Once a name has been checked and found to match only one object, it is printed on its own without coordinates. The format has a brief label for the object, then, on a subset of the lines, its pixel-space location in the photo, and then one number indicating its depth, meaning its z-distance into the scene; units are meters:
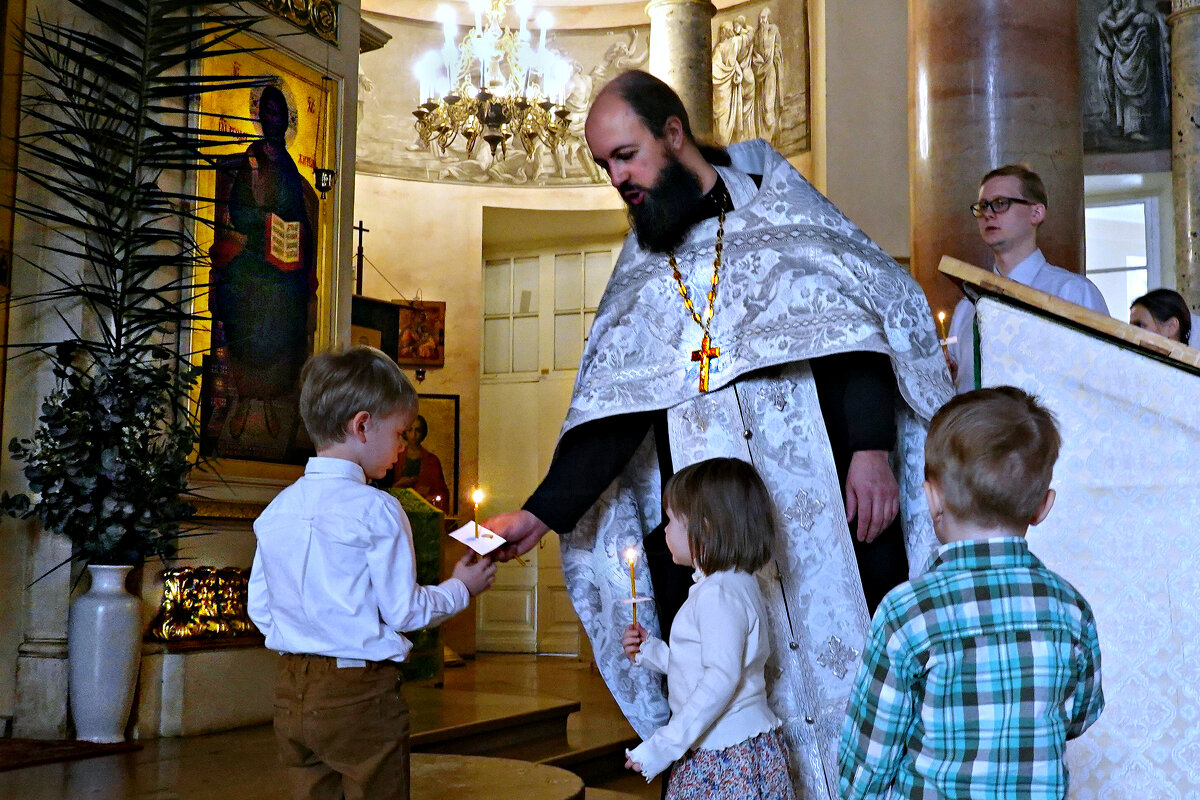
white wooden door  13.89
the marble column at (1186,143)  10.38
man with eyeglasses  3.93
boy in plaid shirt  1.83
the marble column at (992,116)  6.06
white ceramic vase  5.37
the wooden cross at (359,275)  12.27
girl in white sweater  2.61
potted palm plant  5.33
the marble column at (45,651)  5.47
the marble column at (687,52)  11.91
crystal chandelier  12.12
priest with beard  2.98
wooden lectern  2.76
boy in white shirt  2.57
